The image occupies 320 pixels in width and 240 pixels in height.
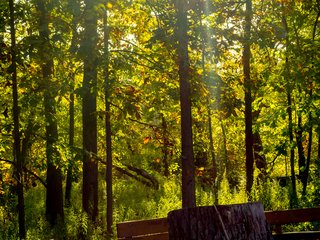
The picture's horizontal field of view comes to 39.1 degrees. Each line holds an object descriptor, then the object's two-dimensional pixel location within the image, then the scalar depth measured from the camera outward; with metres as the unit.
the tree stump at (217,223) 3.84
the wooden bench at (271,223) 6.84
